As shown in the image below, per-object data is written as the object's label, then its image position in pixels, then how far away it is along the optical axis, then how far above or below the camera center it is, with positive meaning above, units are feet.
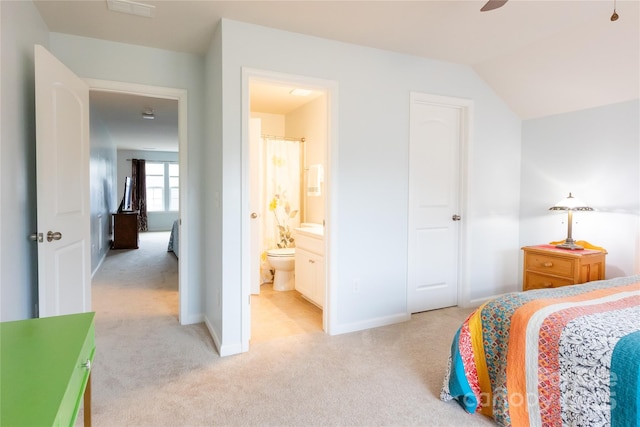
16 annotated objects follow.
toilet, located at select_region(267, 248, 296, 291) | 13.73 -2.58
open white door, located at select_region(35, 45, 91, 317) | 7.17 +0.20
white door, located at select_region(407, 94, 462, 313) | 10.92 -0.15
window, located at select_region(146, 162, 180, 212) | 33.68 +1.10
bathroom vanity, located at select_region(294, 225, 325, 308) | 11.48 -2.17
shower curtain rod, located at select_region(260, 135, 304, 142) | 14.84 +2.52
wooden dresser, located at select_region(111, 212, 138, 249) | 24.41 -2.26
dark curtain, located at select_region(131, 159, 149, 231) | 32.09 +1.03
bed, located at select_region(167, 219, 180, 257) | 20.75 -2.61
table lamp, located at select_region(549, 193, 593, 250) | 10.30 -0.23
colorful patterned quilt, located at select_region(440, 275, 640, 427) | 4.33 -2.17
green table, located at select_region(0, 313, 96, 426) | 2.36 -1.35
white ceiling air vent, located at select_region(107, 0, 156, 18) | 7.57 +4.05
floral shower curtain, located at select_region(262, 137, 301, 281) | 14.84 +0.30
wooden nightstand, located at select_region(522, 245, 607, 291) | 9.53 -1.82
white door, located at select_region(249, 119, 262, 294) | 13.32 -0.10
